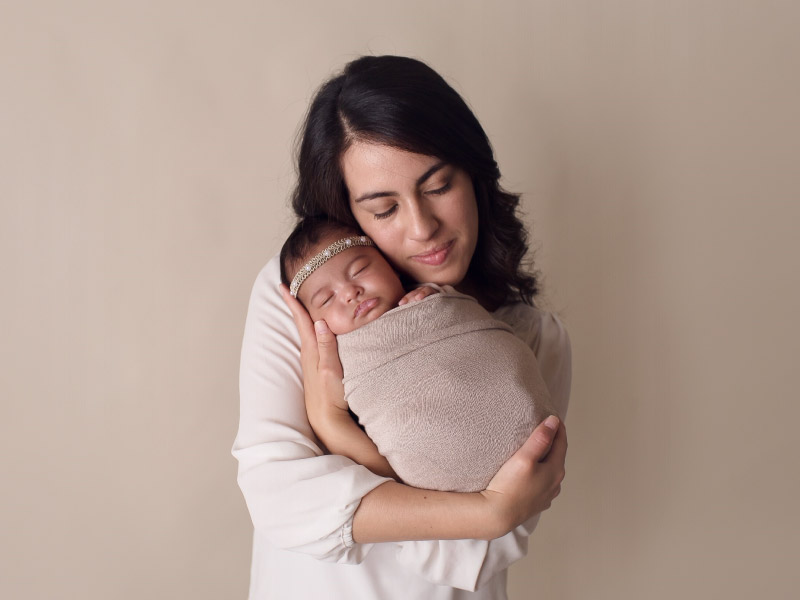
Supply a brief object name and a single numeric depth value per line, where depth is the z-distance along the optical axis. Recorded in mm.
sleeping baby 1268
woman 1278
